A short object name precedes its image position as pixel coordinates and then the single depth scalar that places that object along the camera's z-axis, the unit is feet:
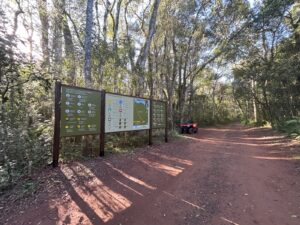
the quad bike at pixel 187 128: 48.01
